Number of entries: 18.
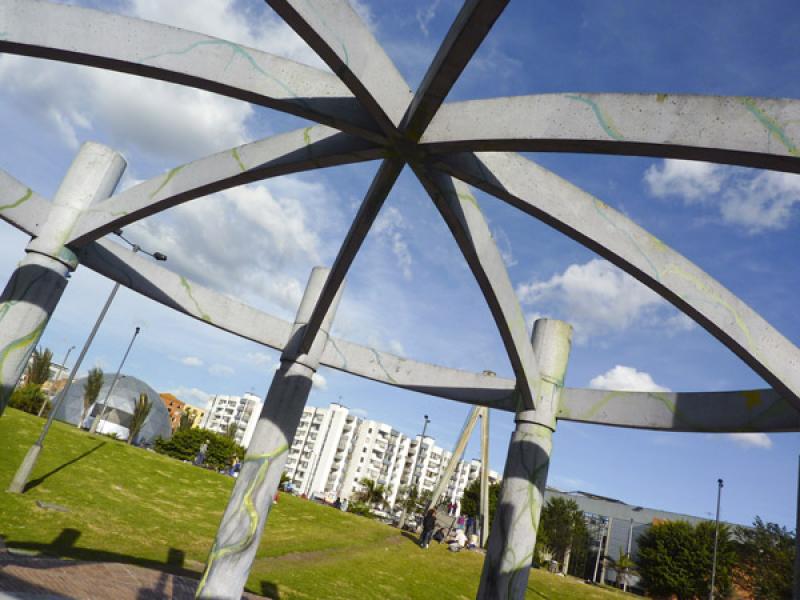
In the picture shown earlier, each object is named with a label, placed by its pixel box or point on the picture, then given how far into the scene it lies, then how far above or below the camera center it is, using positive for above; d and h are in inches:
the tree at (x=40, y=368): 1968.5 +88.6
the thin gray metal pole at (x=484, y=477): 1131.8 +86.9
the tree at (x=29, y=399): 1748.3 -18.6
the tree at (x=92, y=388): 1740.9 +61.8
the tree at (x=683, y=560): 1592.0 +60.9
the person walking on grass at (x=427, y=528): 931.6 -28.6
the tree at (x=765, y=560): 1300.4 +112.5
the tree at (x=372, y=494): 2159.2 -3.9
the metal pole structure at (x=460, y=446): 1134.4 +133.4
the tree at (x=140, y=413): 1766.7 +32.0
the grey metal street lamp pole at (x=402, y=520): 1180.7 -37.1
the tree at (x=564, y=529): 2001.7 +61.9
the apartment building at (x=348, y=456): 4281.5 +241.8
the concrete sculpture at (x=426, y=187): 185.3 +126.1
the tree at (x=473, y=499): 2263.7 +88.5
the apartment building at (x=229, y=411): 5393.7 +375.0
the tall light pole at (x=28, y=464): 658.8 -78.1
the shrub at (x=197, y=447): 2150.6 -19.1
